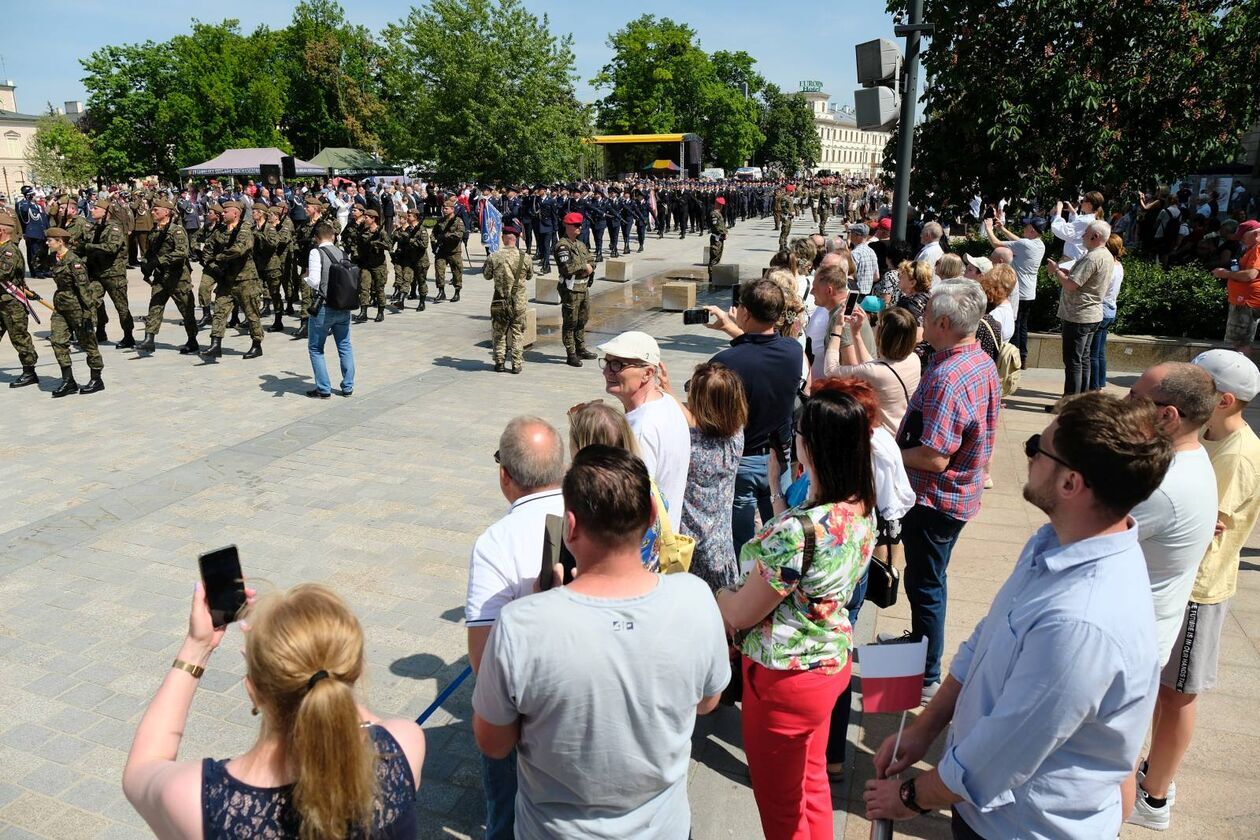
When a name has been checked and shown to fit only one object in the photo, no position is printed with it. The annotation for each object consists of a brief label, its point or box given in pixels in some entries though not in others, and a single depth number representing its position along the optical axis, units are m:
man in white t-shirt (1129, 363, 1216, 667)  2.61
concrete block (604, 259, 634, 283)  18.98
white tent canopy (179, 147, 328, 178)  38.50
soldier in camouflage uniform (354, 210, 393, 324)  12.47
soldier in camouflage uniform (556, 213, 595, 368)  10.21
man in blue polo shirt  4.34
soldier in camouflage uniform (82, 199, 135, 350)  10.59
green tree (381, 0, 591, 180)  36.62
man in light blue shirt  1.76
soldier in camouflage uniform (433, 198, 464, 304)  15.33
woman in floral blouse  2.55
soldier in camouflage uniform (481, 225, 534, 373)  9.82
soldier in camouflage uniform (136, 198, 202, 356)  10.99
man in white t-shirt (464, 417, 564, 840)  2.45
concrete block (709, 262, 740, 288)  17.42
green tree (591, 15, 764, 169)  71.38
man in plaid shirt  3.61
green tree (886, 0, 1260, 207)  11.02
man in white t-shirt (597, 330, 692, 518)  3.48
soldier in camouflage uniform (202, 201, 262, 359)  10.78
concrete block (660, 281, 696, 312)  14.87
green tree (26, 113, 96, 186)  49.56
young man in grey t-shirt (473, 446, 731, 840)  1.88
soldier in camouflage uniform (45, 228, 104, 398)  9.16
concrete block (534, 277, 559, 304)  15.84
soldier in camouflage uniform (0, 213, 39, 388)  8.80
